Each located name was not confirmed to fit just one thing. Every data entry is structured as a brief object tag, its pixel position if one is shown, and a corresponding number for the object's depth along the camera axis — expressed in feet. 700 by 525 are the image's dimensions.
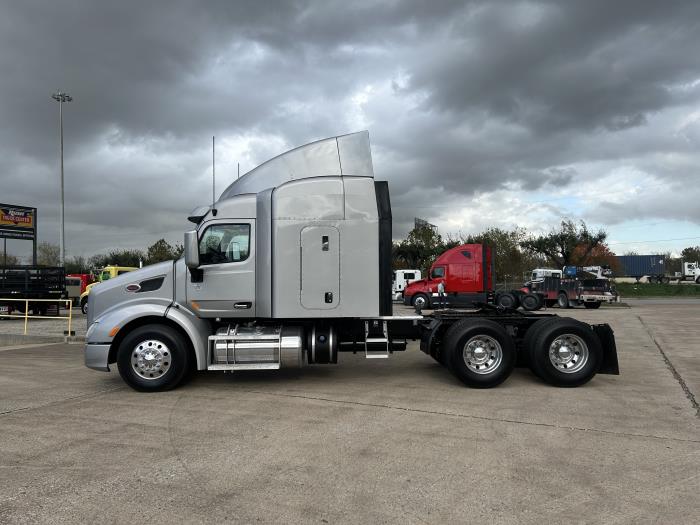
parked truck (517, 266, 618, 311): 95.66
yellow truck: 81.26
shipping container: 249.75
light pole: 111.86
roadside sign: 93.09
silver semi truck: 23.21
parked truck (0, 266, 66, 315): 68.90
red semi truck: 76.23
